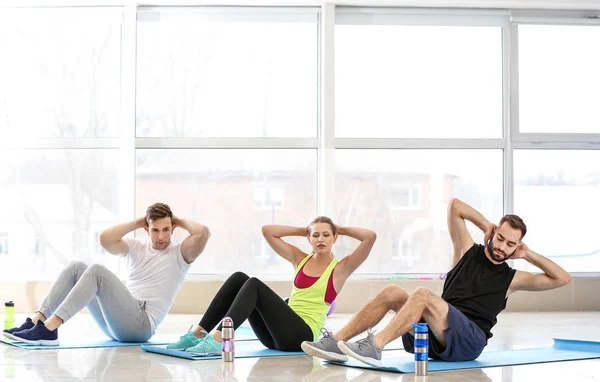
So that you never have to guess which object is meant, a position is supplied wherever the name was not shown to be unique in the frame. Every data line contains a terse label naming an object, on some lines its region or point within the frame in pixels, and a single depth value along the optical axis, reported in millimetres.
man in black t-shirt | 4129
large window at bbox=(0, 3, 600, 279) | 7934
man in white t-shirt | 4902
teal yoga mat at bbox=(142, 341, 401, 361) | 4570
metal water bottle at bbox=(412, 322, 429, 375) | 4031
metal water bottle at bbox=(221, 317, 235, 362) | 4305
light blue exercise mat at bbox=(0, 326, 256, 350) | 5004
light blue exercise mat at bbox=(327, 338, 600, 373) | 4312
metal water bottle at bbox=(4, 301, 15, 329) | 5508
